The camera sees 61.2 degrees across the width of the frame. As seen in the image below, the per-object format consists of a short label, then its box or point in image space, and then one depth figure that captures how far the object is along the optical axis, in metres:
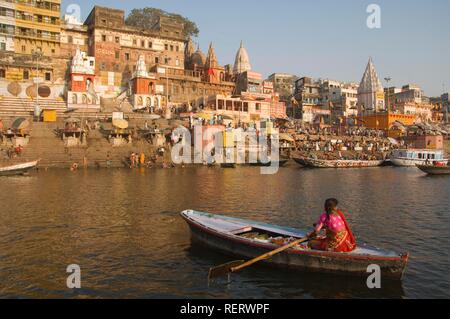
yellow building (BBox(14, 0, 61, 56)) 53.60
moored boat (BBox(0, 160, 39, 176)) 30.61
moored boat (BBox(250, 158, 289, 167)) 45.56
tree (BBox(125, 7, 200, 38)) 73.75
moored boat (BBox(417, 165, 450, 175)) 37.04
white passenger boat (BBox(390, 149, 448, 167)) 48.72
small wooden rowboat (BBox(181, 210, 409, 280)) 9.02
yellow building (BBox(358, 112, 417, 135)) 74.12
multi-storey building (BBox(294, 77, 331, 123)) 78.56
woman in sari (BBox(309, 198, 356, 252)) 9.22
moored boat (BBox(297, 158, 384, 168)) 45.47
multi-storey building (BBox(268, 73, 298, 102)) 101.91
